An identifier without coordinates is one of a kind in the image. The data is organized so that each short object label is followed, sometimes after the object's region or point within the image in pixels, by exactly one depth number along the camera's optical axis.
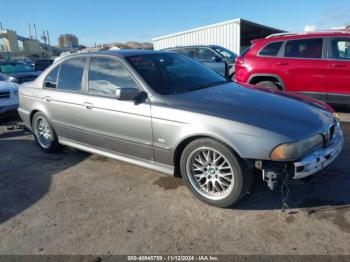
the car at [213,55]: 10.51
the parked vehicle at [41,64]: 16.76
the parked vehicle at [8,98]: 7.33
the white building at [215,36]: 19.47
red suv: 6.34
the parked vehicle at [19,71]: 11.48
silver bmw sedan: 2.90
